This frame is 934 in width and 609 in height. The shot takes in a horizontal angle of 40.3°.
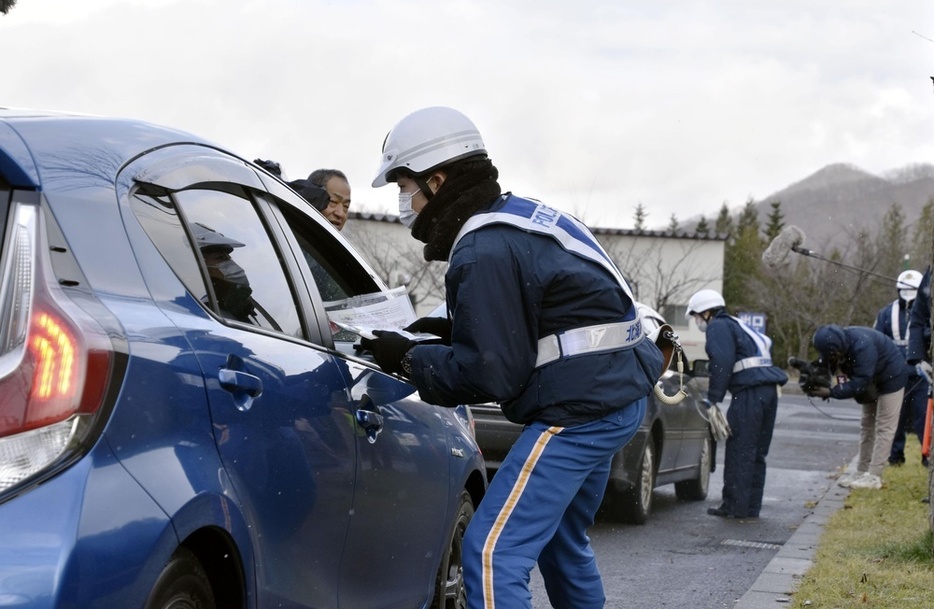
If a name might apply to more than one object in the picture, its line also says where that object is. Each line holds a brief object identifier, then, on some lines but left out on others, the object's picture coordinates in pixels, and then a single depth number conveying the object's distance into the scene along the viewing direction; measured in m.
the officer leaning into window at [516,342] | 3.60
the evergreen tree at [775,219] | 100.62
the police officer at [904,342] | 13.39
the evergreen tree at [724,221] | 101.00
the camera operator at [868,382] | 11.81
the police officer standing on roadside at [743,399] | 10.20
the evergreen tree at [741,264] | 70.14
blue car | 2.25
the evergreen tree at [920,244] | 58.78
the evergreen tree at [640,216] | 102.42
